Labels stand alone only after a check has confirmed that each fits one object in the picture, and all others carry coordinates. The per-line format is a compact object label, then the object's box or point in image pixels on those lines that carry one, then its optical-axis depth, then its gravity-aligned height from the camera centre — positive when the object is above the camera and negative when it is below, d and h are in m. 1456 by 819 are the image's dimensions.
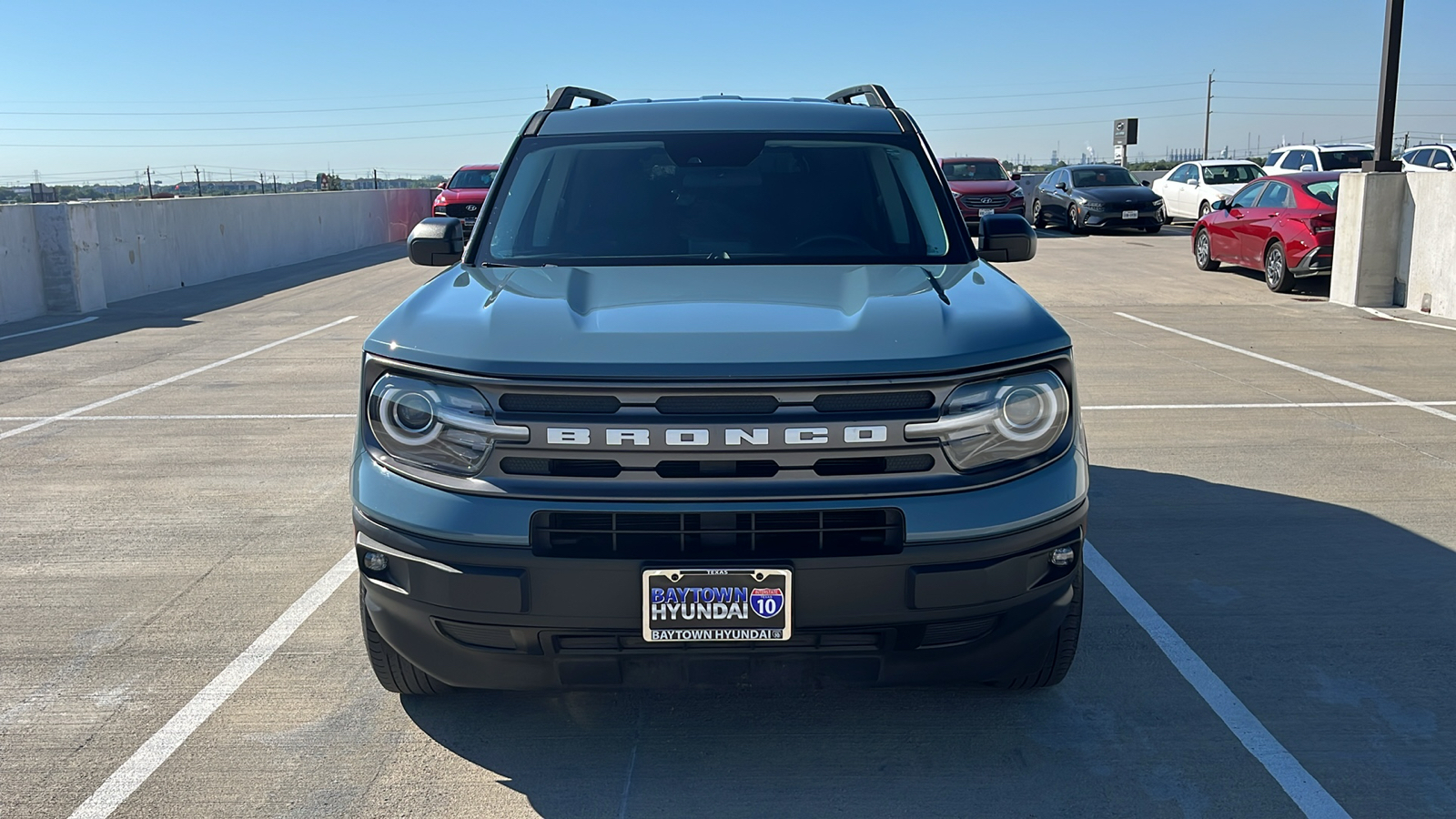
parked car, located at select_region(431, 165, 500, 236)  23.42 -0.45
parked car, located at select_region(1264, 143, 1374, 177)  25.27 -0.23
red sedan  15.23 -1.02
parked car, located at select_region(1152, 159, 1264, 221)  28.03 -0.80
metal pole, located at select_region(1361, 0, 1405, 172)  14.41 +0.78
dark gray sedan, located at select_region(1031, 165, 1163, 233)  27.41 -1.08
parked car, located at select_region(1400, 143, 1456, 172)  25.09 -0.31
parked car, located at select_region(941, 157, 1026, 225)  25.95 -0.68
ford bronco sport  2.89 -0.77
